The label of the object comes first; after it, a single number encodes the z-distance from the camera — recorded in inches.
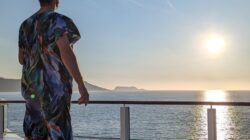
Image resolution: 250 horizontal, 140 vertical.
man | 71.6
